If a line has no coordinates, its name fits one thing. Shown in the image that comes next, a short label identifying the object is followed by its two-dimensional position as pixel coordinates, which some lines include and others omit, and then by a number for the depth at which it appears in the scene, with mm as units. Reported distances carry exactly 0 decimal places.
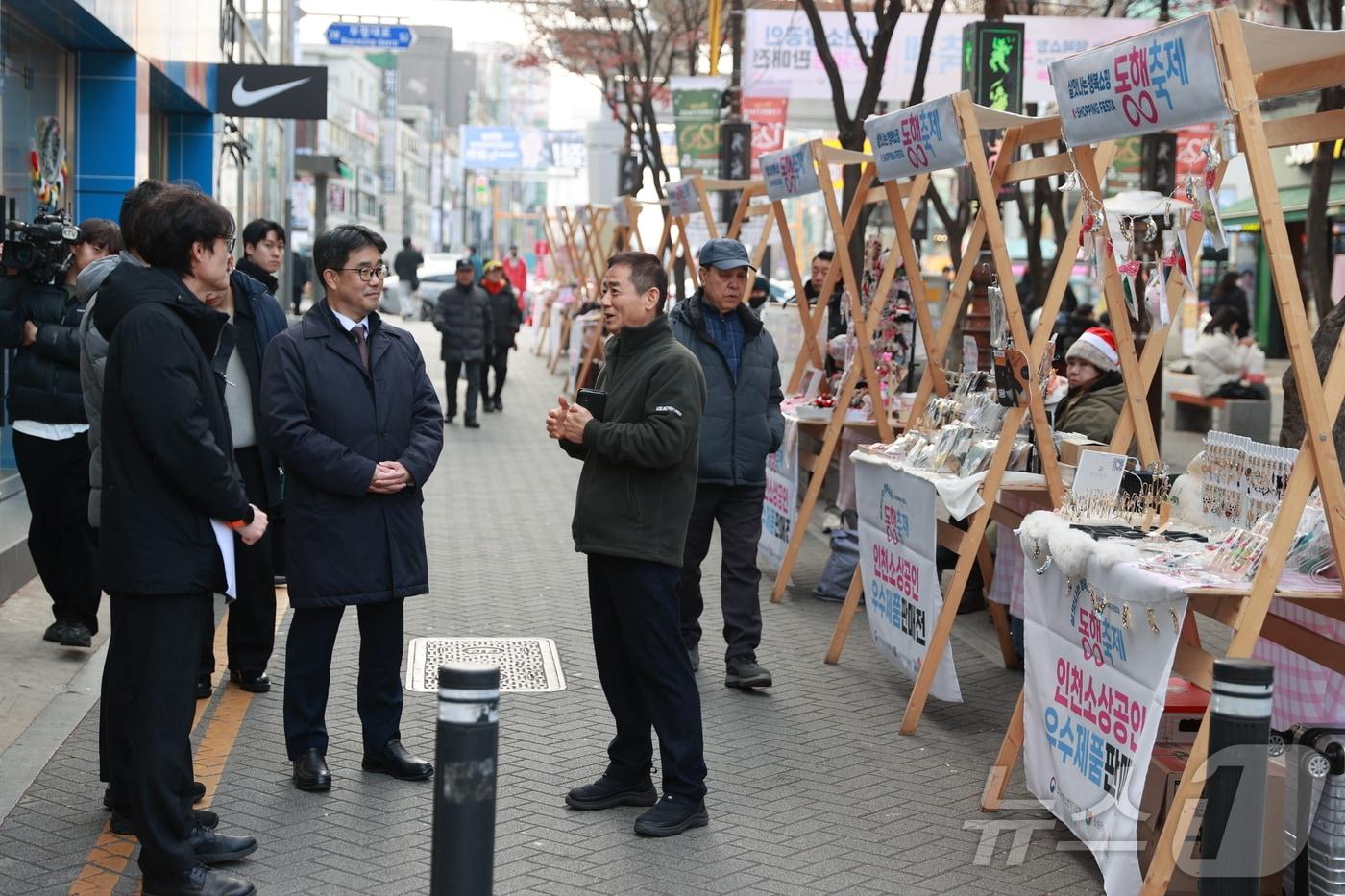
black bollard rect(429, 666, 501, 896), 3635
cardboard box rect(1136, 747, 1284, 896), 4730
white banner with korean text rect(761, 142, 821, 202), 9766
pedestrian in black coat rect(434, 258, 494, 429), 18469
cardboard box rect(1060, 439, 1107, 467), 6961
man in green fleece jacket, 5191
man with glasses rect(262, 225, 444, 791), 5453
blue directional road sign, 27438
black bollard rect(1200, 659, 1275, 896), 3832
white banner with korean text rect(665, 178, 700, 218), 14320
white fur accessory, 4988
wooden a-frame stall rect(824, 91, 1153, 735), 6355
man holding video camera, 7180
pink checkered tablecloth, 5363
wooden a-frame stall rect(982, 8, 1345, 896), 4387
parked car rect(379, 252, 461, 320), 45375
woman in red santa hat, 7484
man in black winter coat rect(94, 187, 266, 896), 4430
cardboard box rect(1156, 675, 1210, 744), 5262
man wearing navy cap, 7215
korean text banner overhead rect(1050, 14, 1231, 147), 4484
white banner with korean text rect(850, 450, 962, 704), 6938
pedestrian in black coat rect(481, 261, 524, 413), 20312
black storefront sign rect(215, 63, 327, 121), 16094
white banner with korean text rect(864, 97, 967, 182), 6779
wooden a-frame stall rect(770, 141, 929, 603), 8547
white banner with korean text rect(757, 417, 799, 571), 9773
